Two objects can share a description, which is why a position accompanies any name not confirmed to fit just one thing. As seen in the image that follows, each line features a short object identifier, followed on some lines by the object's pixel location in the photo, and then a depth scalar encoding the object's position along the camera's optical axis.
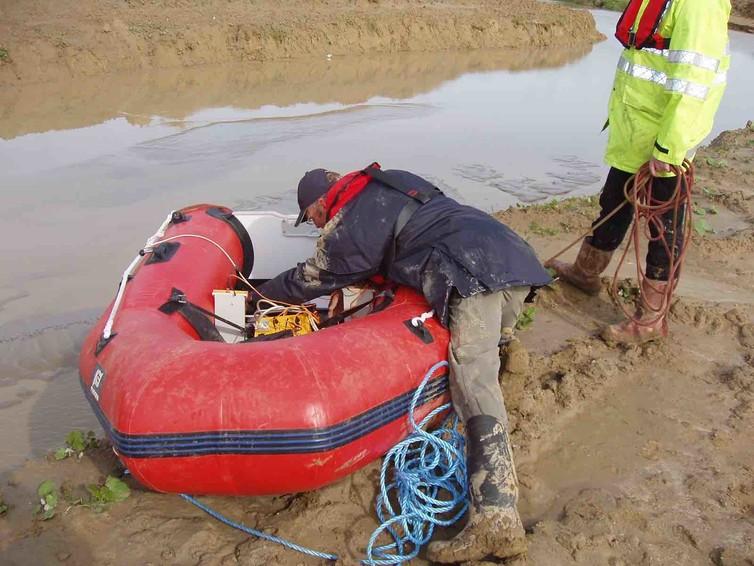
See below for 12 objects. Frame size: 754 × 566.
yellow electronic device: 3.43
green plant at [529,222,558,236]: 5.51
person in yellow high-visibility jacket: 3.11
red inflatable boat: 2.39
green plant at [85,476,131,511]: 2.70
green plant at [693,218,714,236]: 5.44
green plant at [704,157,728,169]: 7.28
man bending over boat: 2.57
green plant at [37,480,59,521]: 2.66
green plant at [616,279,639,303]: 4.31
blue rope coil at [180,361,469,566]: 2.48
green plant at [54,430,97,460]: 3.04
